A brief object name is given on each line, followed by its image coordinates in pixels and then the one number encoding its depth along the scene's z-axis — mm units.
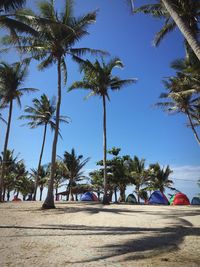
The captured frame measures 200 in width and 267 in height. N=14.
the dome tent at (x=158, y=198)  21588
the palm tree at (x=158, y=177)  35952
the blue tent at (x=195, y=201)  24959
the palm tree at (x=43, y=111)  25513
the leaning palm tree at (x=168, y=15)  11801
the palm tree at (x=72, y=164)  31678
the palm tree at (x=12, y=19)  10231
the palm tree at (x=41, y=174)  42034
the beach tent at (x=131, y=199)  25179
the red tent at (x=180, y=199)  20324
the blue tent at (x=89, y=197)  24487
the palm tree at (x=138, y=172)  33971
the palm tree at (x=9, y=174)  32768
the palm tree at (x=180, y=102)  19993
